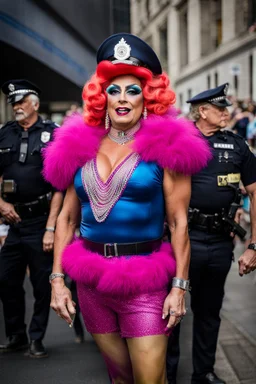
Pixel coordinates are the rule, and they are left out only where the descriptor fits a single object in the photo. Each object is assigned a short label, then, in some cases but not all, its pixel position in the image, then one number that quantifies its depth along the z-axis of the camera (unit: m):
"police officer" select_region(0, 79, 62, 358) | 4.72
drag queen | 2.78
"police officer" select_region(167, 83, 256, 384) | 3.94
